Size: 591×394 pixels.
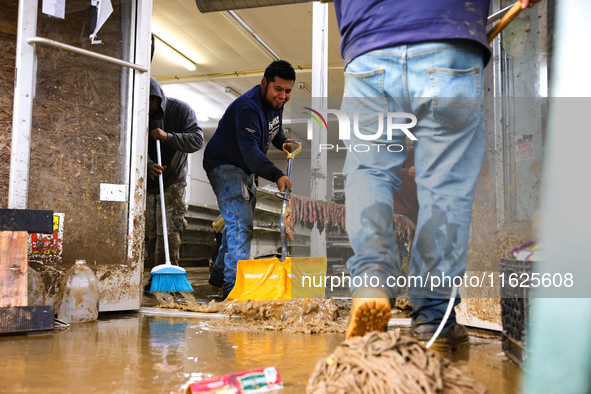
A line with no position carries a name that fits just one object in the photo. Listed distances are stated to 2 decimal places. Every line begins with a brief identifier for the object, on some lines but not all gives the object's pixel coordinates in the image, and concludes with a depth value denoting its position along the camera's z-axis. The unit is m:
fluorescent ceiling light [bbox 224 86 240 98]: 9.43
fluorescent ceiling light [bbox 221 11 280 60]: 6.11
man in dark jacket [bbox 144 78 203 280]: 3.71
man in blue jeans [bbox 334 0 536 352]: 1.22
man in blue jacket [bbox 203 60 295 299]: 3.03
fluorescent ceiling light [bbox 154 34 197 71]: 7.23
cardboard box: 0.93
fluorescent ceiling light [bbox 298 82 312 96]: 9.14
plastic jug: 2.06
